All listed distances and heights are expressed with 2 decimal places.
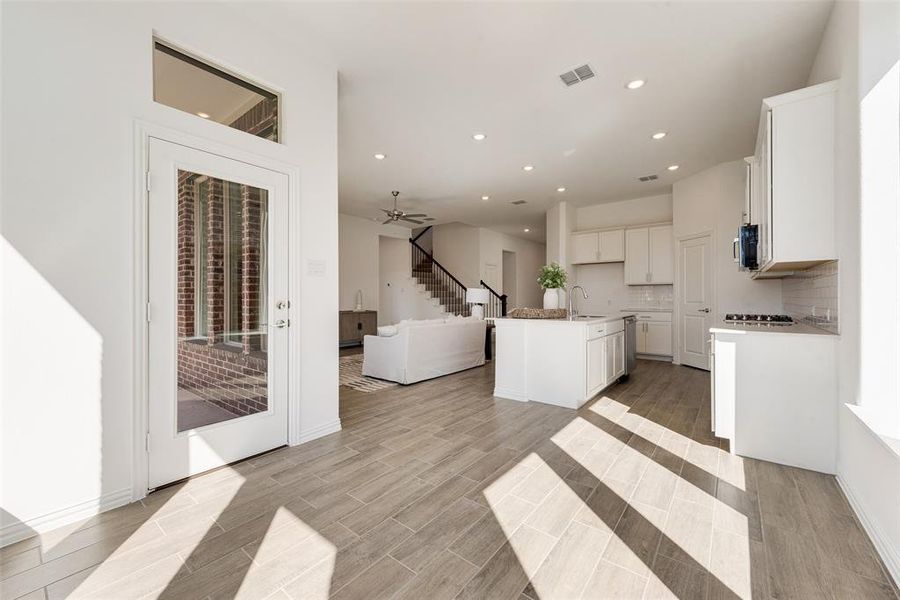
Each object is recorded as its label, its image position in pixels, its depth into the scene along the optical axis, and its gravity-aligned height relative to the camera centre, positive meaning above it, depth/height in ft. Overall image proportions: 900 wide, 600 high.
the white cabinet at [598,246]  24.06 +3.50
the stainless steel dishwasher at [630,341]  17.42 -1.96
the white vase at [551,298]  14.60 +0.06
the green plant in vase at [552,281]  14.46 +0.71
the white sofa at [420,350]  15.92 -2.27
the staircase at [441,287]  33.41 +1.17
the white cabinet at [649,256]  22.47 +2.66
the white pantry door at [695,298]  19.24 +0.06
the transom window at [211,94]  7.56 +4.58
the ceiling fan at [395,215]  22.65 +5.18
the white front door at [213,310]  7.32 -0.22
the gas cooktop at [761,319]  11.09 -0.62
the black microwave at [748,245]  10.79 +1.56
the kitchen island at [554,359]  12.66 -2.14
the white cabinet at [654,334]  22.43 -2.09
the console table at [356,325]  27.40 -1.90
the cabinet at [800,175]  7.89 +2.67
